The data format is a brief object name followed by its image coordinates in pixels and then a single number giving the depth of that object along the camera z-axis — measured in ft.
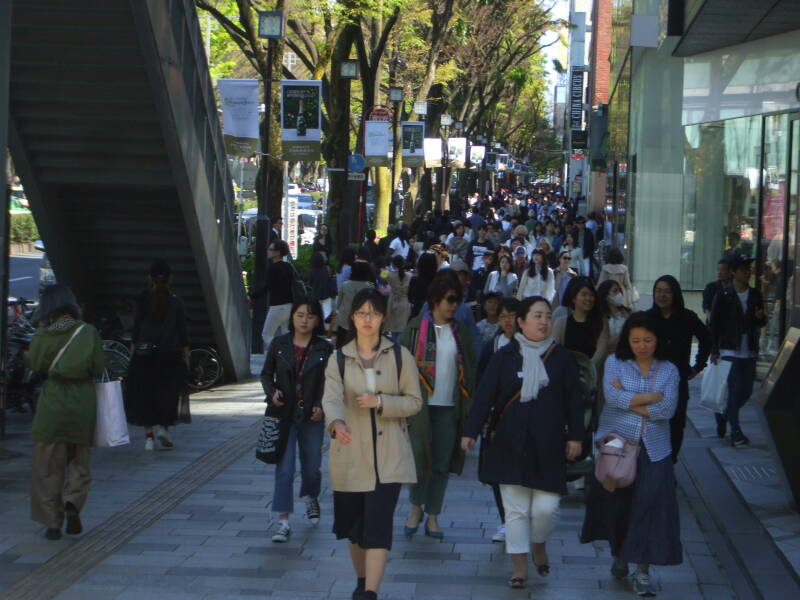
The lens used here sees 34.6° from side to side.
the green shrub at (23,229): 133.08
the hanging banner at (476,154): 188.34
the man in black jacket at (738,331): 37.24
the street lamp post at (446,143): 155.63
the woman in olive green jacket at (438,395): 25.98
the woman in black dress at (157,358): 36.32
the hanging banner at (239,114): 59.52
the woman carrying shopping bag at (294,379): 25.75
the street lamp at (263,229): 62.23
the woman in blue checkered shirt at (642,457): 21.72
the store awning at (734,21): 48.61
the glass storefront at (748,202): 52.37
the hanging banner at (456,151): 162.91
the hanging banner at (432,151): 132.98
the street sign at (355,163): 90.38
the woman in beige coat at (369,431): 20.40
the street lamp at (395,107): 114.83
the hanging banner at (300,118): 71.05
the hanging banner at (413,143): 119.44
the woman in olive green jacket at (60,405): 25.62
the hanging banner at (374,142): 94.32
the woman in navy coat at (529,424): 22.03
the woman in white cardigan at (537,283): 52.24
